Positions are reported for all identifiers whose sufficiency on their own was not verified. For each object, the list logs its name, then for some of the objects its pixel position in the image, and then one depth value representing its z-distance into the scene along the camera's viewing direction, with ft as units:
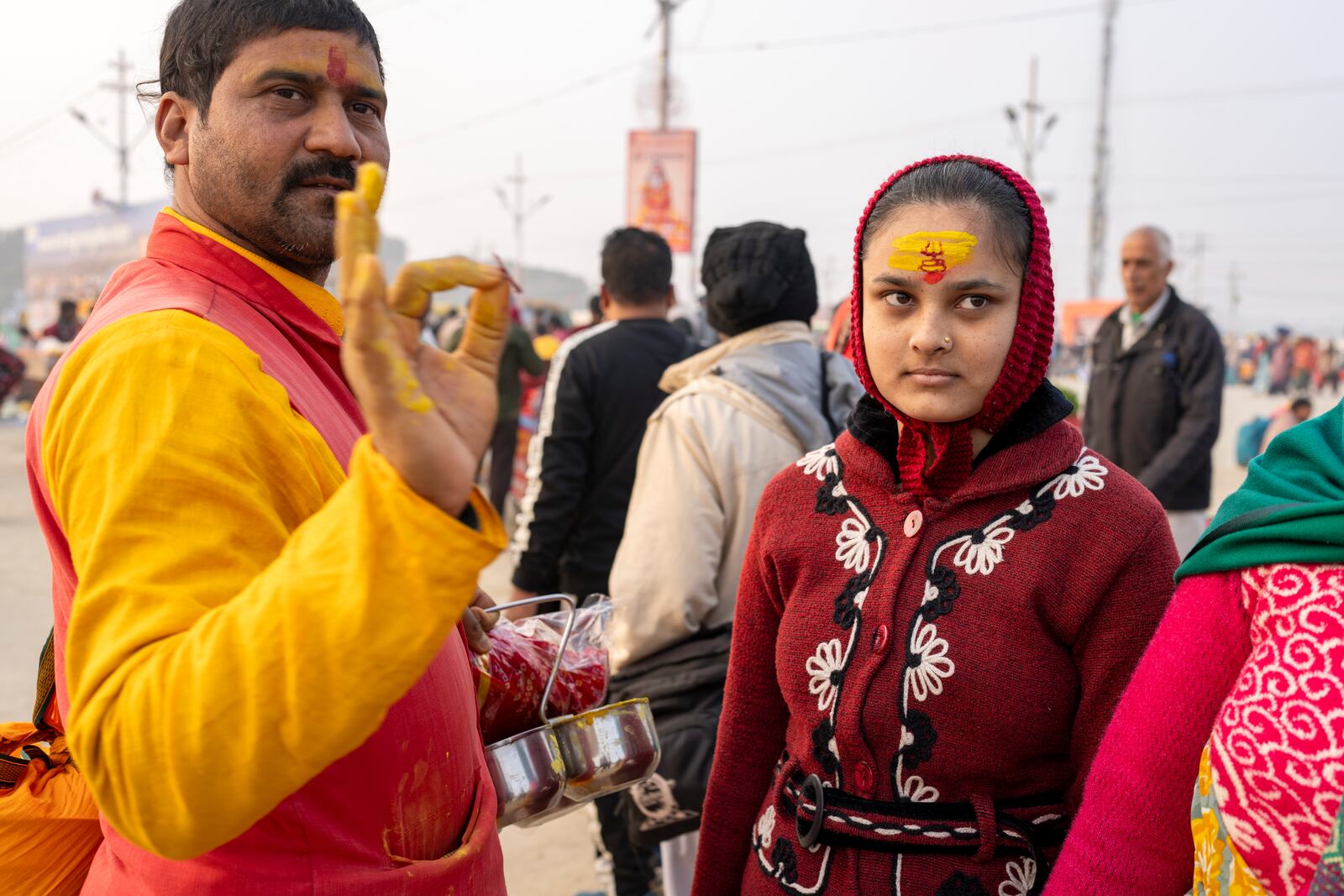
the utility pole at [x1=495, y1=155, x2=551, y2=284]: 175.42
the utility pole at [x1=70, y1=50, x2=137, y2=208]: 131.23
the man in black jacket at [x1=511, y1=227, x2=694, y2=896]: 13.26
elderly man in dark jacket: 16.88
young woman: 5.65
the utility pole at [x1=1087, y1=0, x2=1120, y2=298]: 96.78
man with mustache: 3.29
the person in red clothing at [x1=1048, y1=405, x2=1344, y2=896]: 4.20
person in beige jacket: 9.83
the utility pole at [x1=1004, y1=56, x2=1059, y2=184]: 107.04
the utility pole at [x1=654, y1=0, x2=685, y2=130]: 62.69
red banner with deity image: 51.67
